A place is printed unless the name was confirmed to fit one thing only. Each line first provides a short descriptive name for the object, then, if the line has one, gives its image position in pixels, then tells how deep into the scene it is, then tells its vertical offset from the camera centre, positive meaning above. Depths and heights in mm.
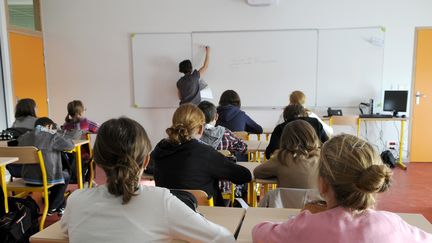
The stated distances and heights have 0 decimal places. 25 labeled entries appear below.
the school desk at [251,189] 2512 -823
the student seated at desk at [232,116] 3832 -418
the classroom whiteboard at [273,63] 5340 +237
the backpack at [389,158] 5180 -1207
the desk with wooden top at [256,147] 3169 -656
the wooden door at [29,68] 5305 +181
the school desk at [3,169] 2568 -705
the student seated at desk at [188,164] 1976 -497
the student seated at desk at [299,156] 2010 -457
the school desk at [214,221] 1321 -609
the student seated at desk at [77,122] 4129 -522
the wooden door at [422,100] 5297 -354
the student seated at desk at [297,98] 3723 -218
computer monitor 5172 -340
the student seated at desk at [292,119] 2770 -370
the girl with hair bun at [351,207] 968 -384
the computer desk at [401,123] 5098 -677
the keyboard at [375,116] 5109 -566
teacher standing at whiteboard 5359 -99
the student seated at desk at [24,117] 3562 -401
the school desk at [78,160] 3494 -841
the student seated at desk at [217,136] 2885 -490
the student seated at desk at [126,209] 1139 -434
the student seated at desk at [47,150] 3010 -641
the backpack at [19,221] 2238 -965
